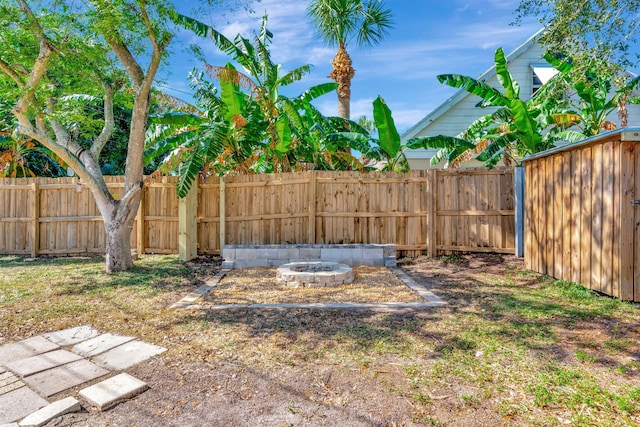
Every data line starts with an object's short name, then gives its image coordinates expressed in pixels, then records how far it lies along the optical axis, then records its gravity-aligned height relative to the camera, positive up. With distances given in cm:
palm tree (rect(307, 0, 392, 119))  1203 +646
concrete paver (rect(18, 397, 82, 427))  226 -126
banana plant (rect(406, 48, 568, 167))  812 +211
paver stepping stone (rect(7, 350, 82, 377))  299 -125
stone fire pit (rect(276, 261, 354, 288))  582 -99
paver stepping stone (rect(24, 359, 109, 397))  272 -127
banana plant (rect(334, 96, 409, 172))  841 +184
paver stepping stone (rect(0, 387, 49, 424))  236 -128
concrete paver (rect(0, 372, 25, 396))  271 -127
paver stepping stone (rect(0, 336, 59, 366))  326 -125
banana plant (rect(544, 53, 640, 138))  853 +271
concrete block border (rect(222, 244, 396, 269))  742 -80
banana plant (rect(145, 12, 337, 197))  810 +239
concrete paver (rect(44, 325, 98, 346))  362 -123
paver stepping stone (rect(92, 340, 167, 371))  310 -124
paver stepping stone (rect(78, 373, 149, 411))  249 -125
